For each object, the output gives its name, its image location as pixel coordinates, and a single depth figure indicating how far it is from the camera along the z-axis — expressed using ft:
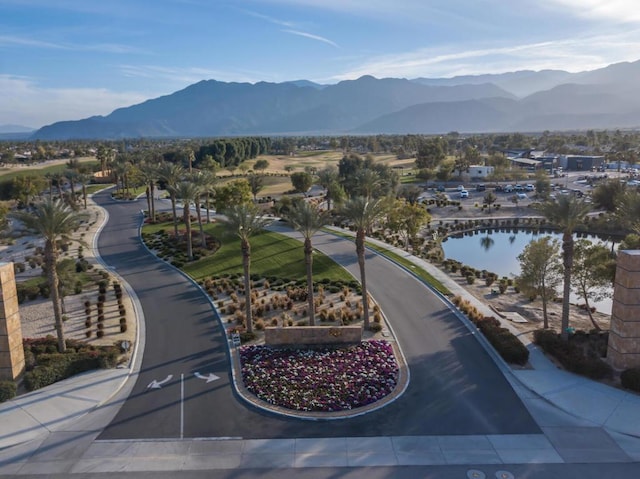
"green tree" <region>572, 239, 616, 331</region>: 99.50
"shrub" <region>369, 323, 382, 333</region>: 100.83
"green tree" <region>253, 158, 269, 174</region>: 402.52
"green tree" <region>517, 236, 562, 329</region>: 104.06
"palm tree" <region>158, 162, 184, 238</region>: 176.14
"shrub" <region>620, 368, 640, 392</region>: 75.36
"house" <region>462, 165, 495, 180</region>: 369.30
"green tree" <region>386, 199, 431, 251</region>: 174.19
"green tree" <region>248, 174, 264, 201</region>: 255.27
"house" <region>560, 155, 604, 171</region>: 415.23
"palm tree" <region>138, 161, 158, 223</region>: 199.17
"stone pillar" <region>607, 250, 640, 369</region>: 78.38
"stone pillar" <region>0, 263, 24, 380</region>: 80.74
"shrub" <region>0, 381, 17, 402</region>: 76.71
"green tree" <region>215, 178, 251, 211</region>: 191.15
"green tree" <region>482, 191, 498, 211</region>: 271.90
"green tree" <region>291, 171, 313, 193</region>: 280.31
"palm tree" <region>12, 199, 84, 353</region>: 88.69
